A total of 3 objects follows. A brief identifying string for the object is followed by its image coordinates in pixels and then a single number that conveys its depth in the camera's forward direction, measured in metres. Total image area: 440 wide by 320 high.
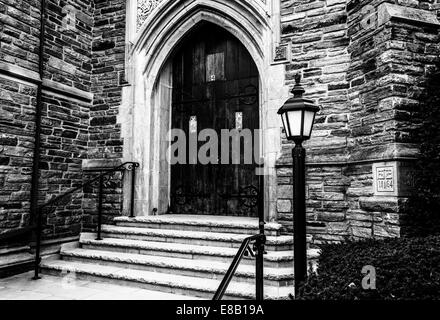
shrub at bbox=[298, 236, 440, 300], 2.13
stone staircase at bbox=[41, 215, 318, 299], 3.63
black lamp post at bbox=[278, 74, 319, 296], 2.74
